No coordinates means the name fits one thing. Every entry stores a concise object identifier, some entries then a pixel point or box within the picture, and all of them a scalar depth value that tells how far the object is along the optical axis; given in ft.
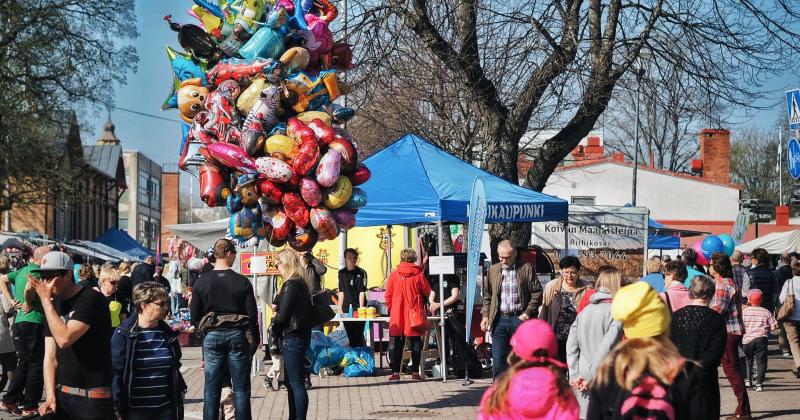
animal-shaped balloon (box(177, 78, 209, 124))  54.22
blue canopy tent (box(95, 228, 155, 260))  344.35
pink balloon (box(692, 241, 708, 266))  91.13
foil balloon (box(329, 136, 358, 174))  54.26
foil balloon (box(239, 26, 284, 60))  53.86
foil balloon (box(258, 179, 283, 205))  53.86
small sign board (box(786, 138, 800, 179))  92.00
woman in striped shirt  39.74
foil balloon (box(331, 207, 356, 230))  56.14
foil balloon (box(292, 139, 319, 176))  52.97
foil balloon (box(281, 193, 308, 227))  54.35
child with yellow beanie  27.96
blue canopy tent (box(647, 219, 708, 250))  162.31
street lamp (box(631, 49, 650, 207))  100.03
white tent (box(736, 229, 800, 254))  188.98
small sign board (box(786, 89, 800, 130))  90.56
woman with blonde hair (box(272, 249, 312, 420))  56.41
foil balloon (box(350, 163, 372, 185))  56.90
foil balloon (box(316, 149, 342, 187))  53.50
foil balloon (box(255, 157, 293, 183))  52.74
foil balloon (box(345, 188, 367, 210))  56.81
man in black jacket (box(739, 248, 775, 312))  96.55
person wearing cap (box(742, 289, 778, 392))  76.75
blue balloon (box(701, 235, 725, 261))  100.60
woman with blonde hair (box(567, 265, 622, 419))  44.03
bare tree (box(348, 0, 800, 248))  95.65
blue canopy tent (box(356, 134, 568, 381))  81.80
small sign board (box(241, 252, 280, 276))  79.61
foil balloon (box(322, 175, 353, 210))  54.89
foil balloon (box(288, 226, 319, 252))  55.25
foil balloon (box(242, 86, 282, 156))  53.01
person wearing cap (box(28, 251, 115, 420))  38.08
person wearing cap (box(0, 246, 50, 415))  66.06
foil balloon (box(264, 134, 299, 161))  53.15
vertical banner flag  71.11
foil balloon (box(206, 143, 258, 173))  52.92
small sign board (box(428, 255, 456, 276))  78.94
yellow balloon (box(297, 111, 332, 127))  54.71
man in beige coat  65.26
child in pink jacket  27.76
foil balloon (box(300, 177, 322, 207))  53.59
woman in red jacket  79.38
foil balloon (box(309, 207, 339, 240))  54.49
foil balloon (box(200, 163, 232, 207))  54.08
